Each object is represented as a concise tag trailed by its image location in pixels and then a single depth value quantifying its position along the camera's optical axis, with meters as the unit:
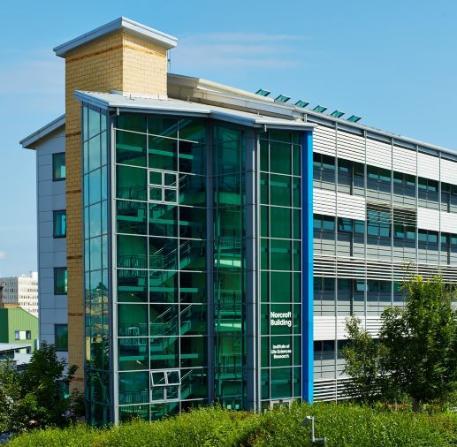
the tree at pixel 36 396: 36.44
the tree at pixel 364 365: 39.09
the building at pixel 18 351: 71.75
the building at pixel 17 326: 100.31
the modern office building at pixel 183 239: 36.94
